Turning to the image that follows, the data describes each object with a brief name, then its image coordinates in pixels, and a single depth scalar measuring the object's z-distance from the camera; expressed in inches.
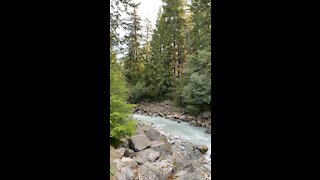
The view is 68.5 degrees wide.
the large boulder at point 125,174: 147.8
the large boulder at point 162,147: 216.6
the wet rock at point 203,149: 223.5
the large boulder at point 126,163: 162.7
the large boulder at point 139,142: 207.6
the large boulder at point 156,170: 165.2
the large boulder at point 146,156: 189.1
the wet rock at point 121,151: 184.6
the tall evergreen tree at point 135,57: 498.9
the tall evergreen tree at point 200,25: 398.9
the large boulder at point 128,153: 190.9
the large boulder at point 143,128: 254.9
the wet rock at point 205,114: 338.3
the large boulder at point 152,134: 244.6
